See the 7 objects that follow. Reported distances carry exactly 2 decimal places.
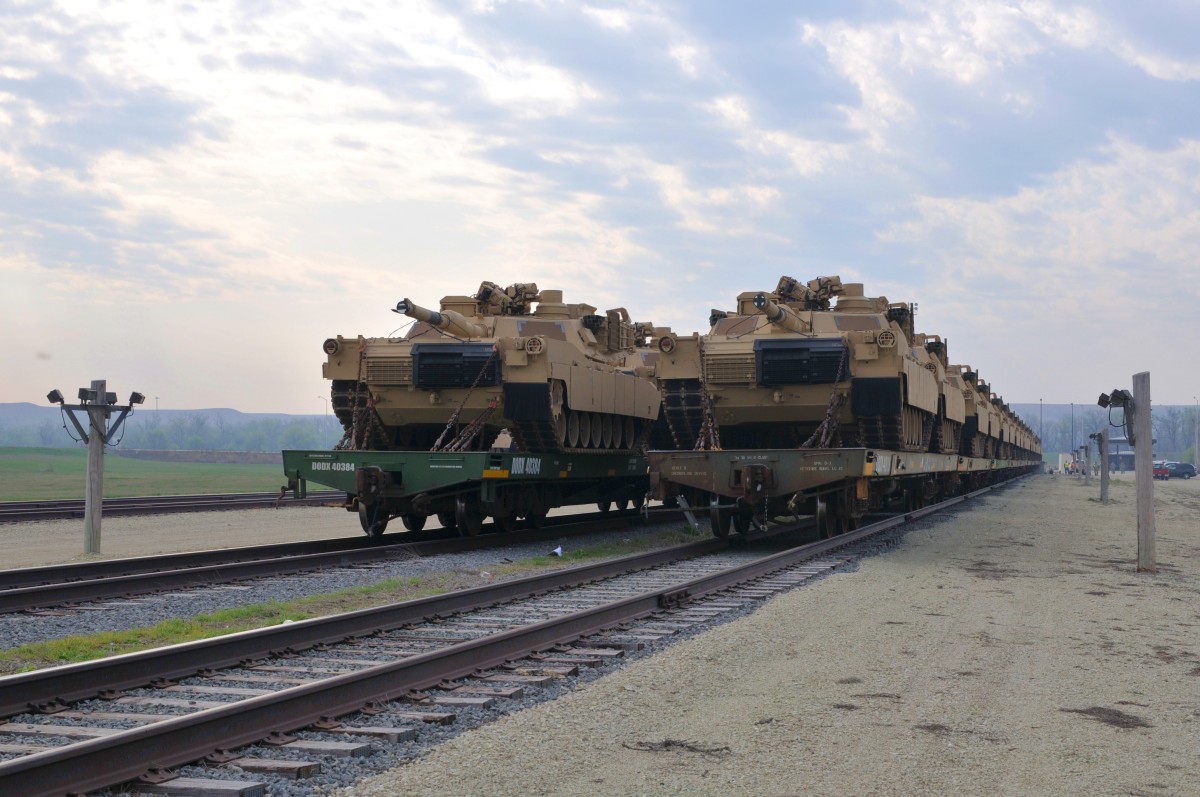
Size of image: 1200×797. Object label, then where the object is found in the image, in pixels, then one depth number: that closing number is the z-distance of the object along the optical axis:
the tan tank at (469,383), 17.89
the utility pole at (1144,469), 14.69
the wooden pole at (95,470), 16.45
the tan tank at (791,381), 17.41
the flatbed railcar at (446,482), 16.72
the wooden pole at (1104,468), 36.57
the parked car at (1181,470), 93.94
